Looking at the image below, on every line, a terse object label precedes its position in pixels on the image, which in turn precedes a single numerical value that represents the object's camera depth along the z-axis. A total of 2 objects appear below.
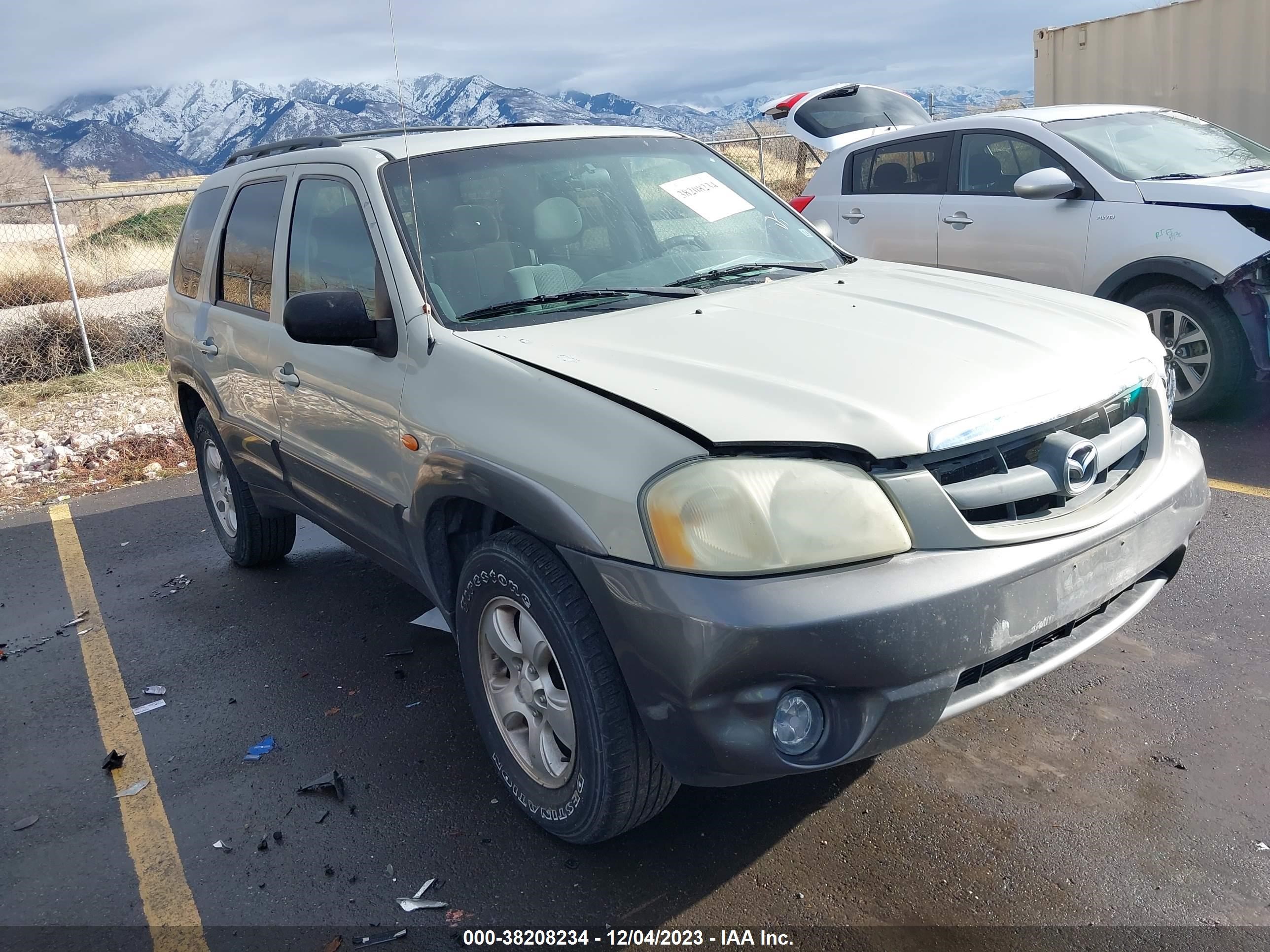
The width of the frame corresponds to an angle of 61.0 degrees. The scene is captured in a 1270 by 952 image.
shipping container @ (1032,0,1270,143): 11.14
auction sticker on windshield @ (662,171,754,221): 3.95
